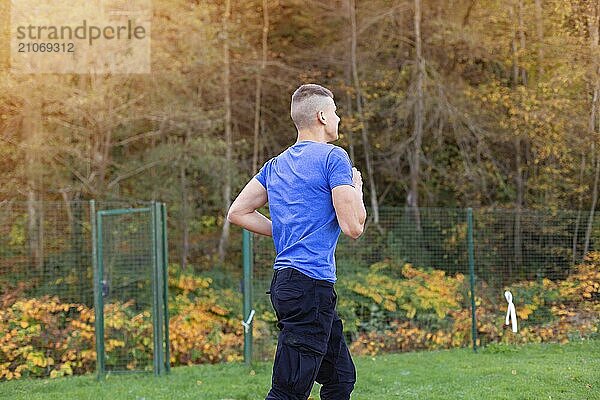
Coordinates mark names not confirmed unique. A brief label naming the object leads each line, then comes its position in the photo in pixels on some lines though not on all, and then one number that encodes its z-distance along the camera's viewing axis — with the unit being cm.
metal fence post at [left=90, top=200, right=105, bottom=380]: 784
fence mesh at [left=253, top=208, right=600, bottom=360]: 984
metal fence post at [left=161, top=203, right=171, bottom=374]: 816
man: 318
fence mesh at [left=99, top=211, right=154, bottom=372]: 892
